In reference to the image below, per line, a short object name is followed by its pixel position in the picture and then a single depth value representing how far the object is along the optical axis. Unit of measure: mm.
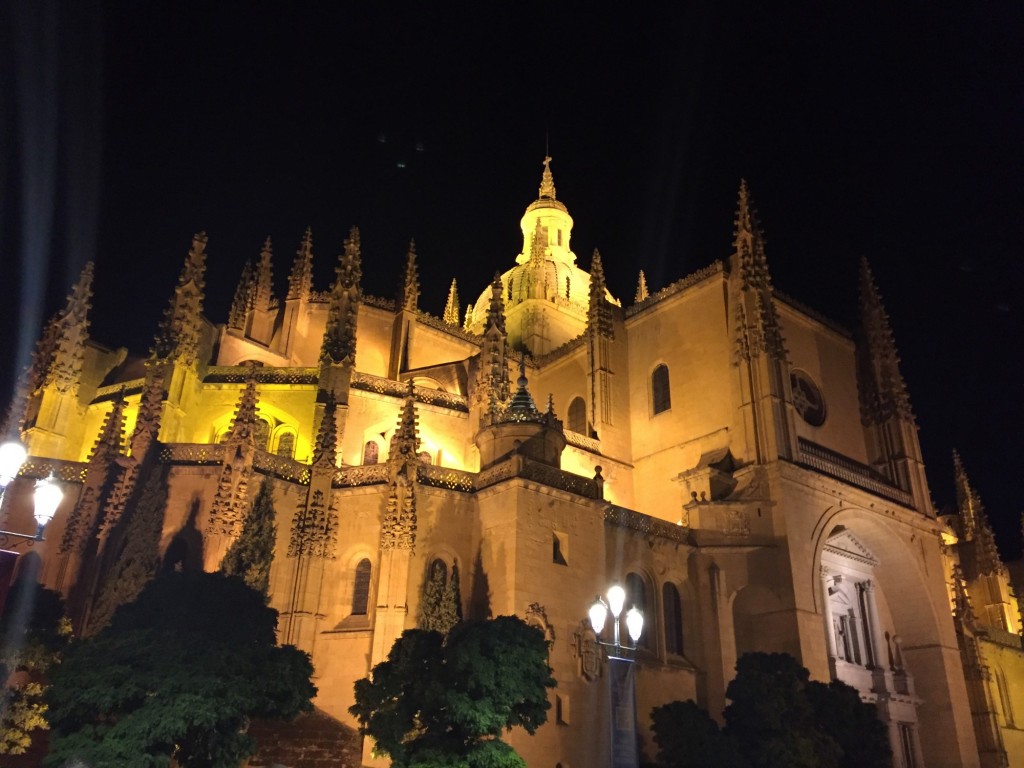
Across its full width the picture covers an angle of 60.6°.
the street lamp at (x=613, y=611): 14398
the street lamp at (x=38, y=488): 10852
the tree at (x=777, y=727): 19812
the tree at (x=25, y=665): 16484
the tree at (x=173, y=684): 14750
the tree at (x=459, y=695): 16312
